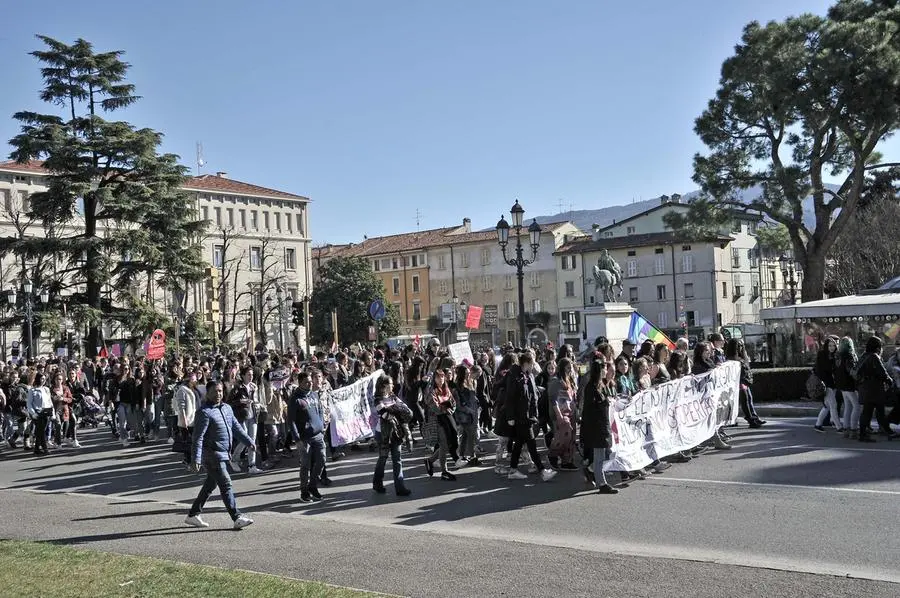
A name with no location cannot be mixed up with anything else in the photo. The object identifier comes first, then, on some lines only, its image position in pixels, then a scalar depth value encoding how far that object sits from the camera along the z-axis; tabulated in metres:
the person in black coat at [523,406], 12.80
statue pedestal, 31.23
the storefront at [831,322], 25.97
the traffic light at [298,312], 35.78
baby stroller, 24.62
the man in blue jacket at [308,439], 12.09
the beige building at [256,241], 86.00
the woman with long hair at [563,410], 13.23
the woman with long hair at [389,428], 12.21
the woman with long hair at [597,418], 11.69
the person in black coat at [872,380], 14.56
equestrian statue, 34.03
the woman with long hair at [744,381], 17.16
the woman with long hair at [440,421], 13.56
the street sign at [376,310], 28.91
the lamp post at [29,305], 37.44
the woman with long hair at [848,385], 15.25
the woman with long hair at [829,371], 15.95
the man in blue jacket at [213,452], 10.49
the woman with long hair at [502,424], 12.98
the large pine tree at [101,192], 40.75
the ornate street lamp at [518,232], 25.36
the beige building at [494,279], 89.75
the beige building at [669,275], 80.19
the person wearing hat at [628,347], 15.88
